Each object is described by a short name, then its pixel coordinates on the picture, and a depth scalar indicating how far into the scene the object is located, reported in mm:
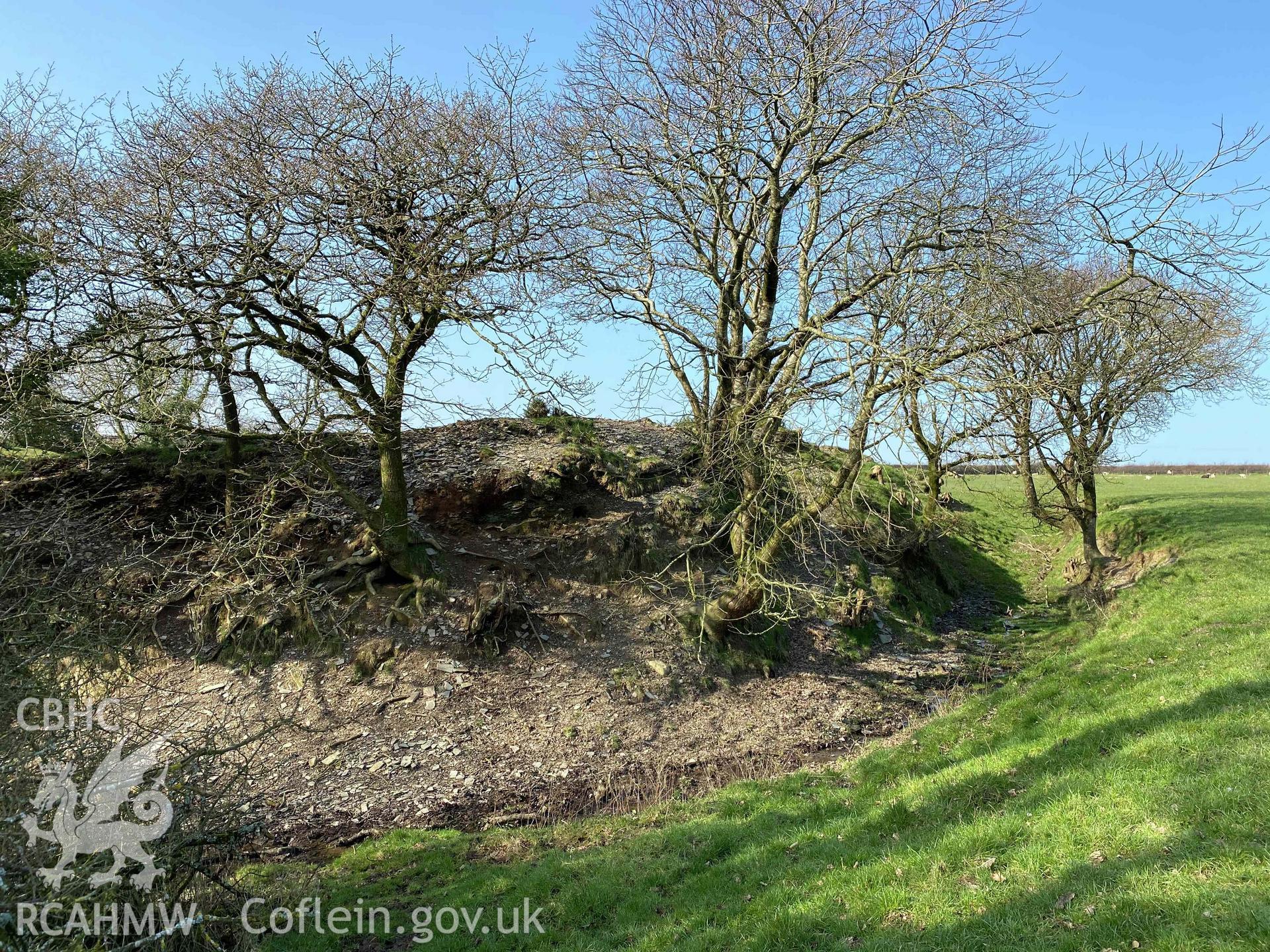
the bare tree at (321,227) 9867
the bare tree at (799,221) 10148
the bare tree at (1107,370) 12945
